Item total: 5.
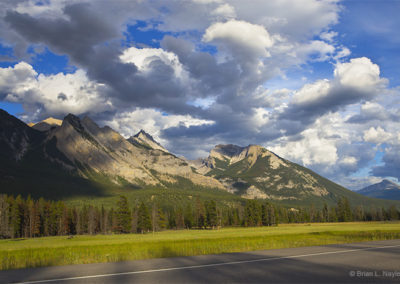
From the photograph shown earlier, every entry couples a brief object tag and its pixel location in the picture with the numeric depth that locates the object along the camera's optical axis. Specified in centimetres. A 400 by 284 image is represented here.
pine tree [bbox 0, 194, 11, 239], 9762
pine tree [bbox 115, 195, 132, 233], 10602
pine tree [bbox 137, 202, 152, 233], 11288
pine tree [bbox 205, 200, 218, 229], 13662
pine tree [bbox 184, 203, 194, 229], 15002
